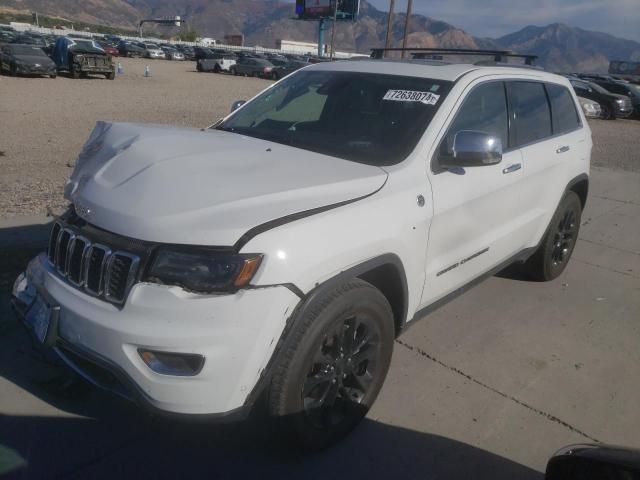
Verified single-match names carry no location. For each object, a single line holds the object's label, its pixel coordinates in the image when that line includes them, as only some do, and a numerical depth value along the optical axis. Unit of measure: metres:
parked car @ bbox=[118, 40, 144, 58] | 53.00
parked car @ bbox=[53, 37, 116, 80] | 25.39
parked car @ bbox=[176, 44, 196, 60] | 59.37
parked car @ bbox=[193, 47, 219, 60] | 49.89
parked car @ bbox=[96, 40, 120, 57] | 49.69
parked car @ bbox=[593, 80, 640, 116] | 24.58
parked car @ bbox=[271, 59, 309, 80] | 39.47
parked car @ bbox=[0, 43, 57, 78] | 23.11
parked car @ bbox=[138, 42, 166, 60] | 55.45
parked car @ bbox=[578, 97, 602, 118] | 21.48
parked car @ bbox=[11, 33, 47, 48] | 36.25
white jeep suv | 2.17
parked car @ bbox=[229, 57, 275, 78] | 40.34
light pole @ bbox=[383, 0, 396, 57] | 27.48
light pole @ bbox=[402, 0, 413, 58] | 27.08
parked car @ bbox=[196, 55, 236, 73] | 42.94
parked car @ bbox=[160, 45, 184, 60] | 57.50
